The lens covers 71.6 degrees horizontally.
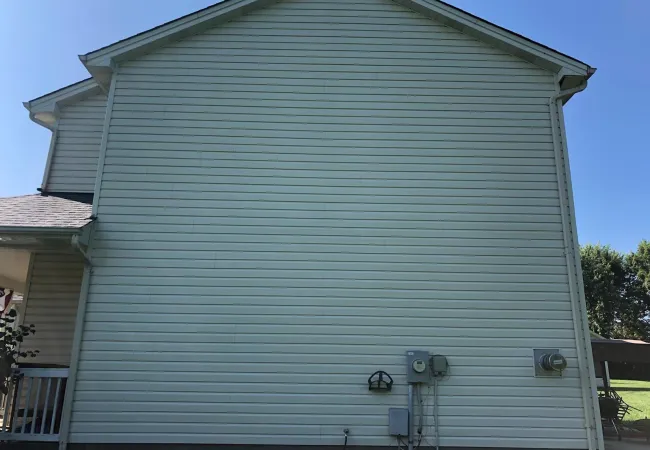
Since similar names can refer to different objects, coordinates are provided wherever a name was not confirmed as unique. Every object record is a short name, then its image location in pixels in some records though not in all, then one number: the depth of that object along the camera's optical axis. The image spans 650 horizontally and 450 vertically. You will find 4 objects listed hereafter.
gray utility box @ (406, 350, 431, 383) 5.15
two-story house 5.11
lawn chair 8.87
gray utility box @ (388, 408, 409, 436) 5.02
